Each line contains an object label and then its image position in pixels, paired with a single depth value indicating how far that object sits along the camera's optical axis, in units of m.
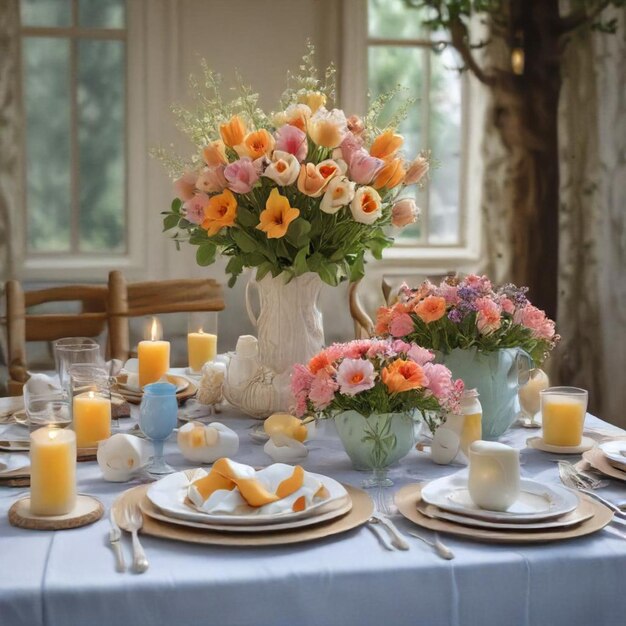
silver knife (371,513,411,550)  1.13
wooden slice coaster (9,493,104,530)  1.17
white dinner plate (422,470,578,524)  1.18
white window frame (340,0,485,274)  3.52
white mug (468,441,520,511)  1.21
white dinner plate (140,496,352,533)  1.13
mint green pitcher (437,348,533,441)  1.62
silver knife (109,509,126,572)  1.05
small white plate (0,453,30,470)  1.43
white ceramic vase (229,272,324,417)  1.73
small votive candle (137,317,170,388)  1.97
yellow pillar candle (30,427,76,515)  1.20
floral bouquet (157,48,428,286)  1.58
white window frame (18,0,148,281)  3.44
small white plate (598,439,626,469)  1.43
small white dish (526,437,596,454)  1.57
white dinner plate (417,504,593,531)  1.16
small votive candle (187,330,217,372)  2.15
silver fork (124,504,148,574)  1.05
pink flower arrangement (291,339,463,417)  1.35
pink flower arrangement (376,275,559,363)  1.58
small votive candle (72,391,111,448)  1.56
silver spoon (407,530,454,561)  1.10
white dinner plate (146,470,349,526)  1.14
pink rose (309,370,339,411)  1.37
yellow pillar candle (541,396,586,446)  1.58
